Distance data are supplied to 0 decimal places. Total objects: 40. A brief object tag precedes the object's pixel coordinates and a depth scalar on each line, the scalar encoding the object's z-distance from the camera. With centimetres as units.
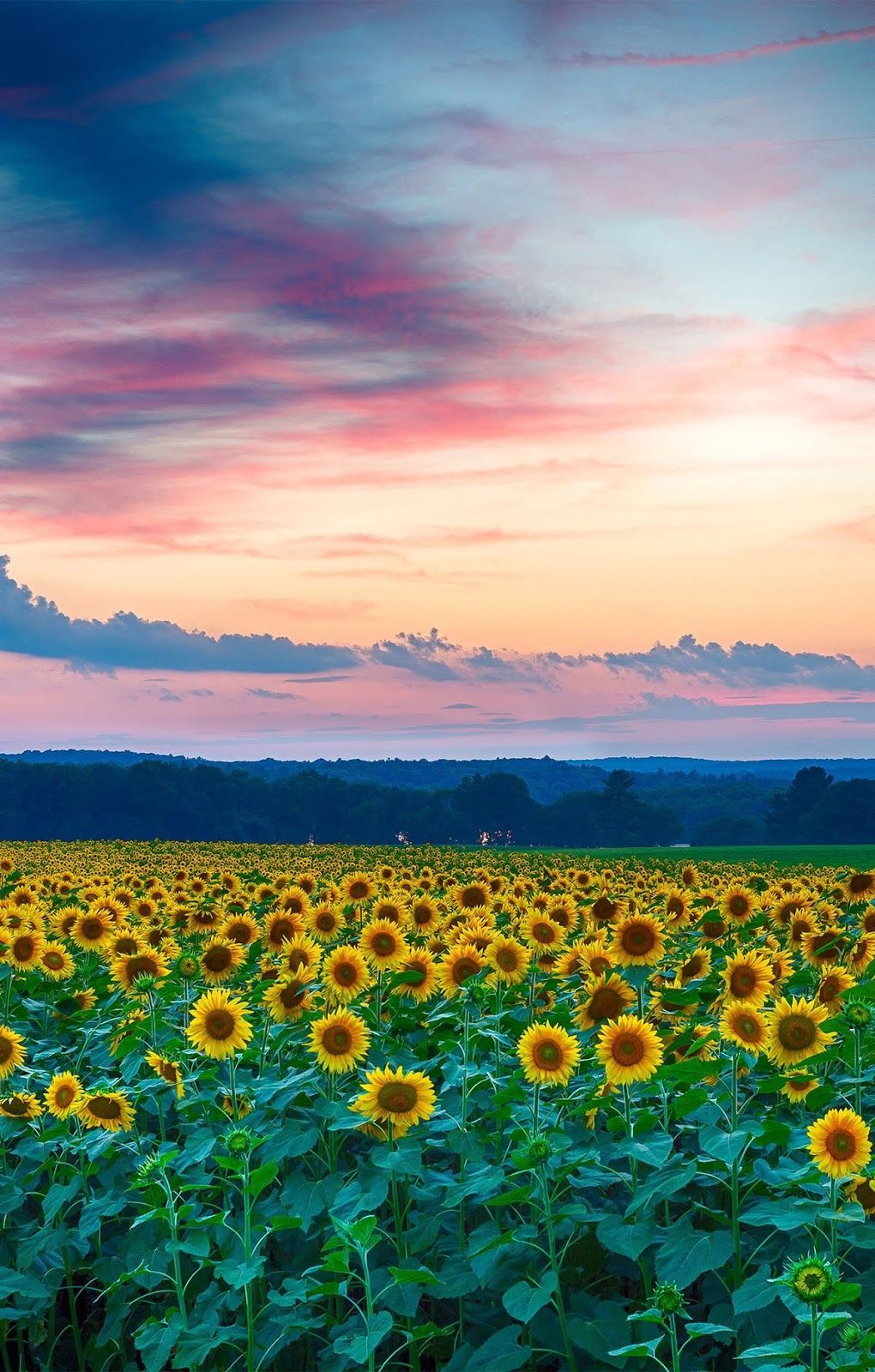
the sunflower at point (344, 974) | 877
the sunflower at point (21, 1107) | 859
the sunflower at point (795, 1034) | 730
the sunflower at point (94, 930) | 1221
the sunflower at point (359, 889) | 1273
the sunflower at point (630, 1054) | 724
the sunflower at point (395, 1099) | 723
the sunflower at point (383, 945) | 982
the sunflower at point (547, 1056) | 712
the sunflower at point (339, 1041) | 789
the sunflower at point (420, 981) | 946
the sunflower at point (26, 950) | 1153
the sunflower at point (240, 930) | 1077
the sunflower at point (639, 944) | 881
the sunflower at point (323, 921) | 1152
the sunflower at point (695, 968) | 988
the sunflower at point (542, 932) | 1030
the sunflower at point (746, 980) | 786
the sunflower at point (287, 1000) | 869
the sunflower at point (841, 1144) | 598
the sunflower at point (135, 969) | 1048
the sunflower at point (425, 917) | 1208
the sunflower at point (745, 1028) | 723
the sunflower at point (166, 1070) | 838
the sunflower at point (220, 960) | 1012
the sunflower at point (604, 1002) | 831
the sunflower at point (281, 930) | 1038
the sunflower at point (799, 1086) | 731
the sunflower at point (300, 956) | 898
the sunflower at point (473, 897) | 1297
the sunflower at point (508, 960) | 945
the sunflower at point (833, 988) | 886
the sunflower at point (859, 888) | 1228
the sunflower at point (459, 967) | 936
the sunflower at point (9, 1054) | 897
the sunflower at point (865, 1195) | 660
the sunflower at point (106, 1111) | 814
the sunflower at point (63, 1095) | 820
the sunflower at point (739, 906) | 1131
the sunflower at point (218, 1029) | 827
